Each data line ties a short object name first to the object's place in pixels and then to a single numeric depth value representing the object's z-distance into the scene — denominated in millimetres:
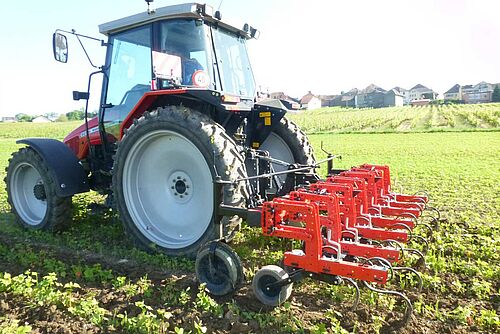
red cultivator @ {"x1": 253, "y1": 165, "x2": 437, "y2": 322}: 2939
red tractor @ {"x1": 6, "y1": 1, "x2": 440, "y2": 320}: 3242
